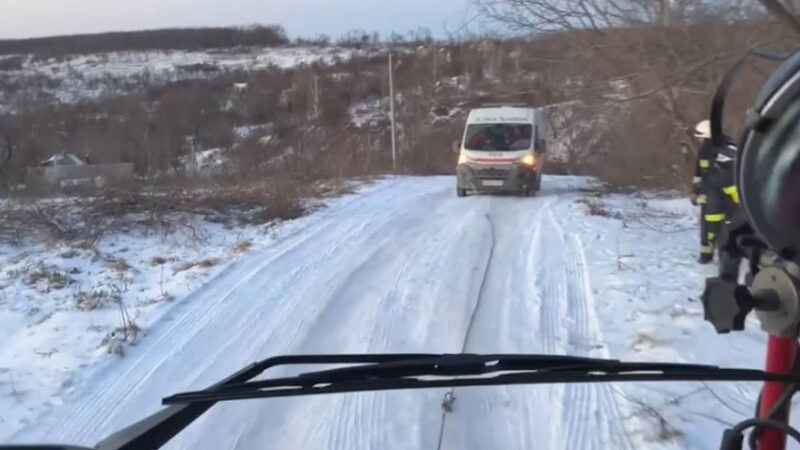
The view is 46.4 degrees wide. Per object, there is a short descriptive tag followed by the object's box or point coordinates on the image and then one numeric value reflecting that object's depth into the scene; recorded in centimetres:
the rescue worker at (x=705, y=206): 998
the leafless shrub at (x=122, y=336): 774
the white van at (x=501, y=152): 2131
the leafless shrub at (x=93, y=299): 934
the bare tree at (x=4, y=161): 1997
